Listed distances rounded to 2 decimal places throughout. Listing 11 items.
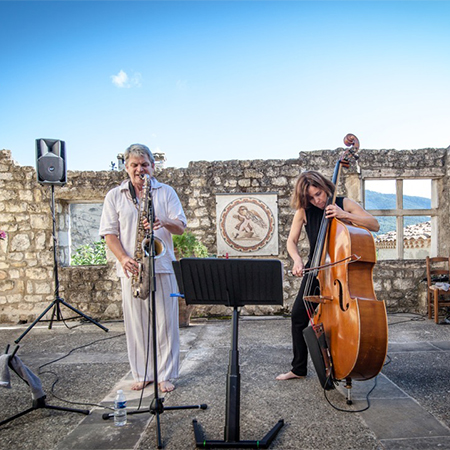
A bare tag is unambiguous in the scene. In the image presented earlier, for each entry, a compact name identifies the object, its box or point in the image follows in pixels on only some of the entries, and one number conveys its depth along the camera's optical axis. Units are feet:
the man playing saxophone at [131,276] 9.20
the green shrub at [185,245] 16.74
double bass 7.22
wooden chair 16.62
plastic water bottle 7.48
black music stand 6.47
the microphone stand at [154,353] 6.66
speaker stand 16.11
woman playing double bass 9.18
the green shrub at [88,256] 22.45
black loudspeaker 16.94
